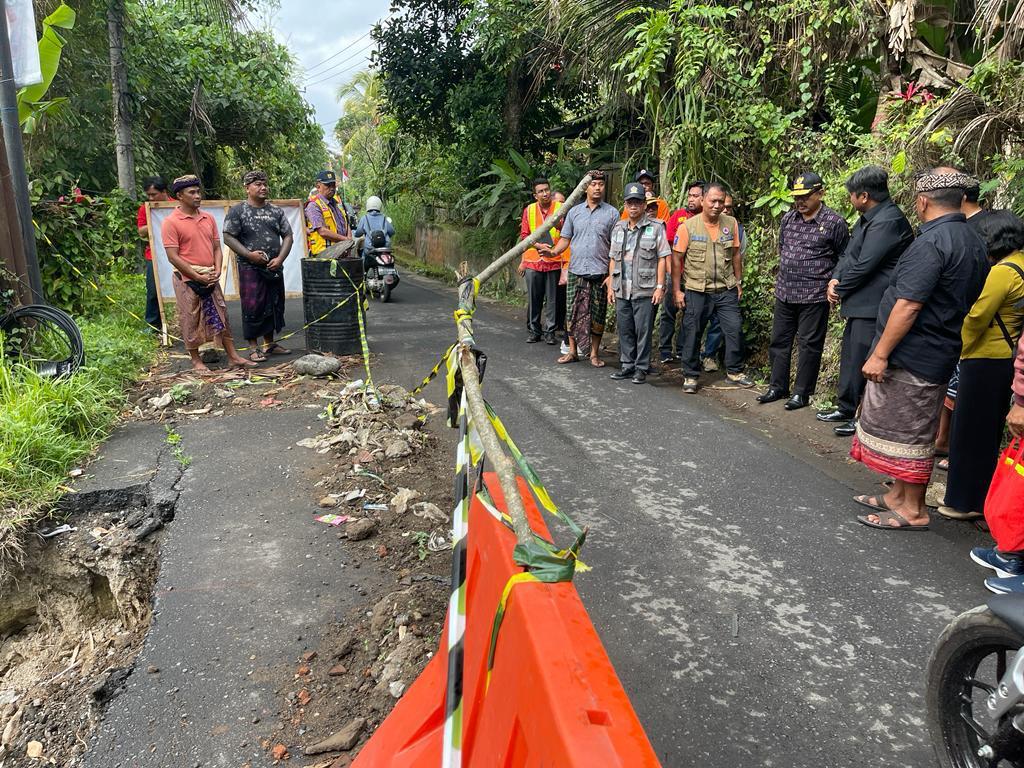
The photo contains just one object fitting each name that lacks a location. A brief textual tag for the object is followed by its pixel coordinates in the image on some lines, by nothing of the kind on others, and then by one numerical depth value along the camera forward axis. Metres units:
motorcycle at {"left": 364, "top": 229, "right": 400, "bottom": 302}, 11.77
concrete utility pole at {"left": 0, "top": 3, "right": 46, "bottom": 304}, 6.21
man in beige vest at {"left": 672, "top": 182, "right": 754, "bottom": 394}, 6.45
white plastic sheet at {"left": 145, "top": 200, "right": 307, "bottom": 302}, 8.48
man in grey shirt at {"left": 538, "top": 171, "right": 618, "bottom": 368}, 7.29
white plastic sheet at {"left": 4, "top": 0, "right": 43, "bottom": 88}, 6.17
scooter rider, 12.09
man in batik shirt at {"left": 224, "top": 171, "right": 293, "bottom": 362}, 7.07
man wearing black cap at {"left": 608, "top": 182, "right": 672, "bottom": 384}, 6.65
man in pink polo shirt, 6.58
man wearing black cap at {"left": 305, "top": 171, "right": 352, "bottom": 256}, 8.45
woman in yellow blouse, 3.75
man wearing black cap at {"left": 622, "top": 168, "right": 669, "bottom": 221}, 7.46
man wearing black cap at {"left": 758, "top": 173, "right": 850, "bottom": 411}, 5.73
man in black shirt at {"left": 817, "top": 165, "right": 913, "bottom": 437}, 4.88
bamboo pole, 1.67
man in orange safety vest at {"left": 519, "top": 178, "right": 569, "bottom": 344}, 8.27
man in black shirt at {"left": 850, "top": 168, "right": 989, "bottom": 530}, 3.75
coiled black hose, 5.79
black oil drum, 7.28
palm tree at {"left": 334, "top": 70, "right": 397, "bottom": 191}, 24.94
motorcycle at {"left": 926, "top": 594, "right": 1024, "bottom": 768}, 1.93
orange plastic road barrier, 1.17
